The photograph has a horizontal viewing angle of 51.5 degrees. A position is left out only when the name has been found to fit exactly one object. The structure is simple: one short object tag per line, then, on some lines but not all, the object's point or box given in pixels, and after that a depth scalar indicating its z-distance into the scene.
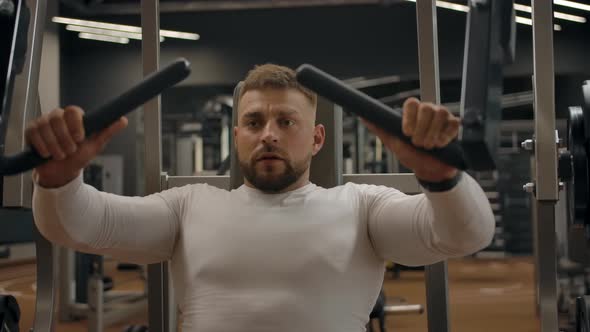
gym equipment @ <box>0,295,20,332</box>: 1.76
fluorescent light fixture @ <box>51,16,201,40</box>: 8.57
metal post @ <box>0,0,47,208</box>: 1.87
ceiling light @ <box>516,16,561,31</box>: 7.35
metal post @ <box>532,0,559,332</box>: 1.80
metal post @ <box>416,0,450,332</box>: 1.89
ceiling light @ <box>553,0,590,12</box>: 6.69
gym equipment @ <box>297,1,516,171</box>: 0.97
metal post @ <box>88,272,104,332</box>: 3.38
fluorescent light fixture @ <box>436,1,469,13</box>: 7.14
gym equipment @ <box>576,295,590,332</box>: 1.82
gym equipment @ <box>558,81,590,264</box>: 1.65
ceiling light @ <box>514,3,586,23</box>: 8.09
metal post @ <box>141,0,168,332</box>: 1.97
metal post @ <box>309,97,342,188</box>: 1.85
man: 1.26
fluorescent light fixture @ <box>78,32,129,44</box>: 9.05
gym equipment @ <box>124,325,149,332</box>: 1.77
